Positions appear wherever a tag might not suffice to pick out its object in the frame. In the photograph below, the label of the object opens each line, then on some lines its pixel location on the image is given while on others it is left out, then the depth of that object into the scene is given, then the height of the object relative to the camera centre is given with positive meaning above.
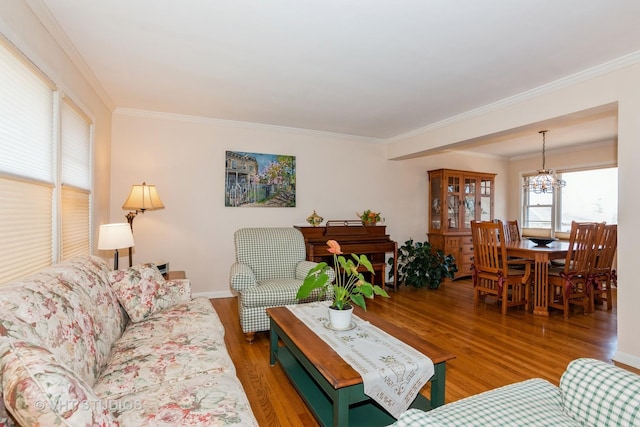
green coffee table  1.44 -0.78
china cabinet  5.52 +0.09
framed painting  4.36 +0.47
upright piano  4.35 -0.36
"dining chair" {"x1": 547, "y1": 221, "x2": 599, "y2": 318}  3.52 -0.61
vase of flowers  4.85 -0.04
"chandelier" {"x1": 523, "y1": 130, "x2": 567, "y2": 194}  4.53 +0.52
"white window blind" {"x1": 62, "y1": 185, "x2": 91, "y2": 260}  2.47 -0.09
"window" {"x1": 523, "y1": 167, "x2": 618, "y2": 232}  5.25 +0.27
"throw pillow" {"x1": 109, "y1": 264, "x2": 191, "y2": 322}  2.12 -0.54
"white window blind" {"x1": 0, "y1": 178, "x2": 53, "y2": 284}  1.67 -0.09
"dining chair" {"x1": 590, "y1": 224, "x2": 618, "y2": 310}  3.65 -0.51
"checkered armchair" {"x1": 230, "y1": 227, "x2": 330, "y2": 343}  2.85 -0.57
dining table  3.66 -0.57
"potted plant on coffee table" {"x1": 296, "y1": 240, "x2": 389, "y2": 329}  1.86 -0.42
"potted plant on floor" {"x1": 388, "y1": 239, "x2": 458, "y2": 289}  4.90 -0.78
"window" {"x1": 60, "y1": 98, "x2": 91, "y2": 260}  2.46 +0.26
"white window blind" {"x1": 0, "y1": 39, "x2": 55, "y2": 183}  1.67 +0.53
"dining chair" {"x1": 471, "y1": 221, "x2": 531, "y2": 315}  3.75 -0.64
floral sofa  0.78 -0.59
